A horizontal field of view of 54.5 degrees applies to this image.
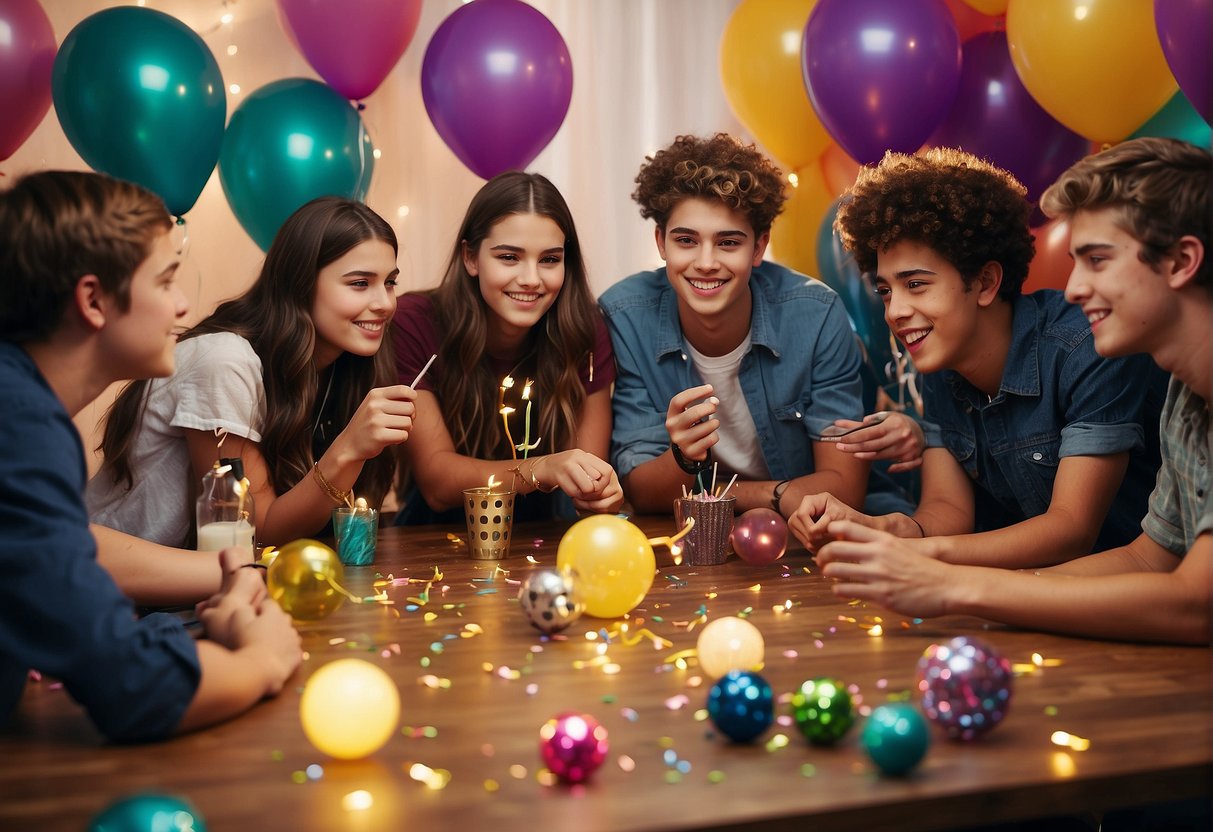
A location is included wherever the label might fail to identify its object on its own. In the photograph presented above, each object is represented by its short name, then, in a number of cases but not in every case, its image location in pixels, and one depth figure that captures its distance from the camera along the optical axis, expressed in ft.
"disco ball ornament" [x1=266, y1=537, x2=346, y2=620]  5.48
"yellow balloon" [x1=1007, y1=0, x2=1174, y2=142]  9.28
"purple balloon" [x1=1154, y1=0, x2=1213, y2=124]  7.93
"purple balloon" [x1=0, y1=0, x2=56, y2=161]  9.25
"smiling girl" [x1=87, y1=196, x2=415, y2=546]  7.31
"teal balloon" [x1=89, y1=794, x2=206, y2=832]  3.22
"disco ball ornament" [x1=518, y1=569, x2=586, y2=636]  5.28
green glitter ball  3.98
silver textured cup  6.89
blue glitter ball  4.00
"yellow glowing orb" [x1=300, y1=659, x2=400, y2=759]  3.87
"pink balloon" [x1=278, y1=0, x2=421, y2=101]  10.53
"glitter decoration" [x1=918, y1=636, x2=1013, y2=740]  4.04
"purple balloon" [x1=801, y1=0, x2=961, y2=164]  9.95
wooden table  3.57
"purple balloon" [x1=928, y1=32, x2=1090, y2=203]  10.50
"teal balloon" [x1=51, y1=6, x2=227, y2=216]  9.30
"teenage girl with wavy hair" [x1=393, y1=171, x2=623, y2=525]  8.93
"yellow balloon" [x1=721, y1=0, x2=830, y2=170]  11.67
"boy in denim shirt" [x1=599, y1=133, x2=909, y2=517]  9.02
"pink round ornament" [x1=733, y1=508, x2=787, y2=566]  6.72
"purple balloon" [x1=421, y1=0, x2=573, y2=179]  10.63
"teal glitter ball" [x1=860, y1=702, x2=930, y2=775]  3.76
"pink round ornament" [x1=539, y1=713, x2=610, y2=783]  3.67
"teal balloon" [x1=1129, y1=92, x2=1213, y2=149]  10.00
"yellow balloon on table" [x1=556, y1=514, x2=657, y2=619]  5.48
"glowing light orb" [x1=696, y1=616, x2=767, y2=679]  4.75
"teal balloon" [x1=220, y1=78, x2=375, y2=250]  10.57
